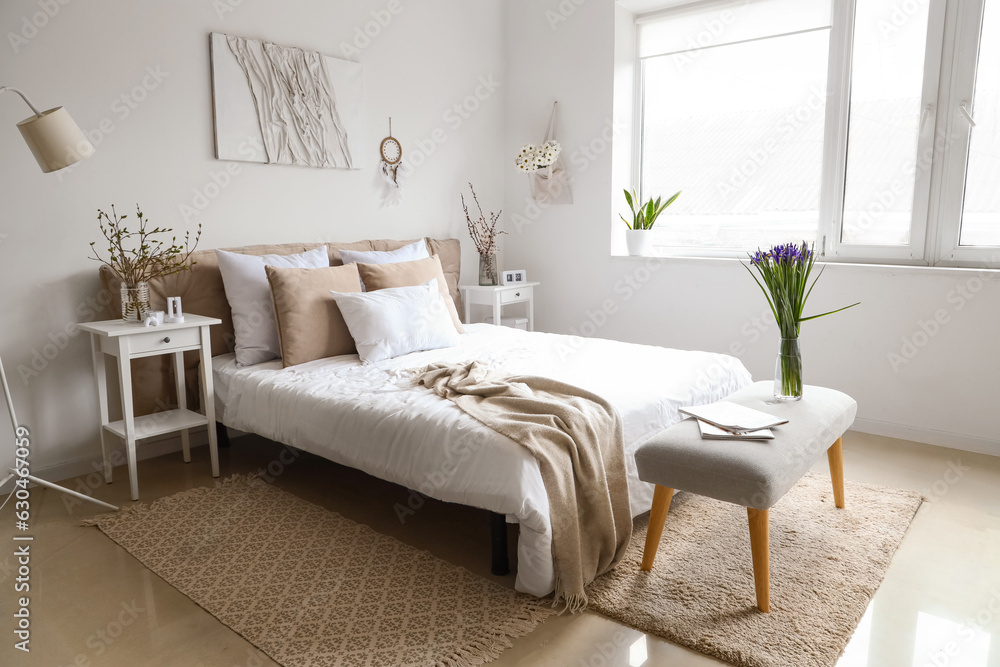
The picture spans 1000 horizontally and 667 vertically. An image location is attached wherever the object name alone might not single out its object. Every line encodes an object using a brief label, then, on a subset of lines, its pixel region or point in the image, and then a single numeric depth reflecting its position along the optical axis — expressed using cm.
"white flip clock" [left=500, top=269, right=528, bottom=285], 464
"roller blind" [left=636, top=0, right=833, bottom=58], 387
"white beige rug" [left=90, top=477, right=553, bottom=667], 186
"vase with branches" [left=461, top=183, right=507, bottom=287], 458
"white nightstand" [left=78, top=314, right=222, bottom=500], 276
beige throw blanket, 204
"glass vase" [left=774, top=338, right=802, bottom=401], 244
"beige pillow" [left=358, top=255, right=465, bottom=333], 351
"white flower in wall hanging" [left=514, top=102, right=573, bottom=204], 461
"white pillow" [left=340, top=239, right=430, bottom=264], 369
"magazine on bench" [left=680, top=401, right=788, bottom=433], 213
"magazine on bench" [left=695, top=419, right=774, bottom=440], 207
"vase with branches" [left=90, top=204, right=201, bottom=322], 291
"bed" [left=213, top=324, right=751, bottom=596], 205
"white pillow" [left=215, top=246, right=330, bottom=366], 321
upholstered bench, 191
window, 333
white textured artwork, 342
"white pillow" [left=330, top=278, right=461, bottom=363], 316
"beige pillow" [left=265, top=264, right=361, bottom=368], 311
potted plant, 443
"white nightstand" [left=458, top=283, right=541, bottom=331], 446
